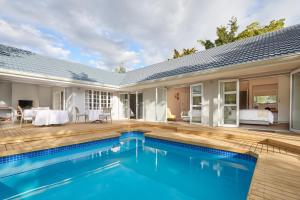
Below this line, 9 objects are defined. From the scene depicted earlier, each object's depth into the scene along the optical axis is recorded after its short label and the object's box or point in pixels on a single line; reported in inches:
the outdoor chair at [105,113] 360.7
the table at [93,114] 345.1
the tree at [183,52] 767.7
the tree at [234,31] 648.6
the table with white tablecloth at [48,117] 275.6
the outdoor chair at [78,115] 343.1
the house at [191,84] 229.9
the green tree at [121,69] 1481.1
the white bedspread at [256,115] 272.7
